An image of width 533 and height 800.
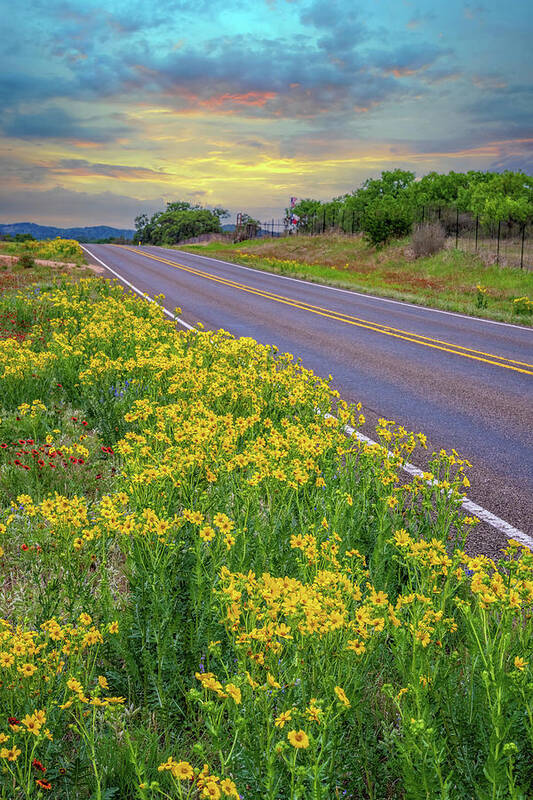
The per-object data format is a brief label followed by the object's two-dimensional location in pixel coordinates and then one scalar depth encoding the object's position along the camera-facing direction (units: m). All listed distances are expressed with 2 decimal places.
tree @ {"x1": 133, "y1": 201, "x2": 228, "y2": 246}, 120.19
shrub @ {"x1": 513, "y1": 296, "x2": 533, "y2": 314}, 16.39
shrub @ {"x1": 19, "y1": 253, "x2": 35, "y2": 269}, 23.58
